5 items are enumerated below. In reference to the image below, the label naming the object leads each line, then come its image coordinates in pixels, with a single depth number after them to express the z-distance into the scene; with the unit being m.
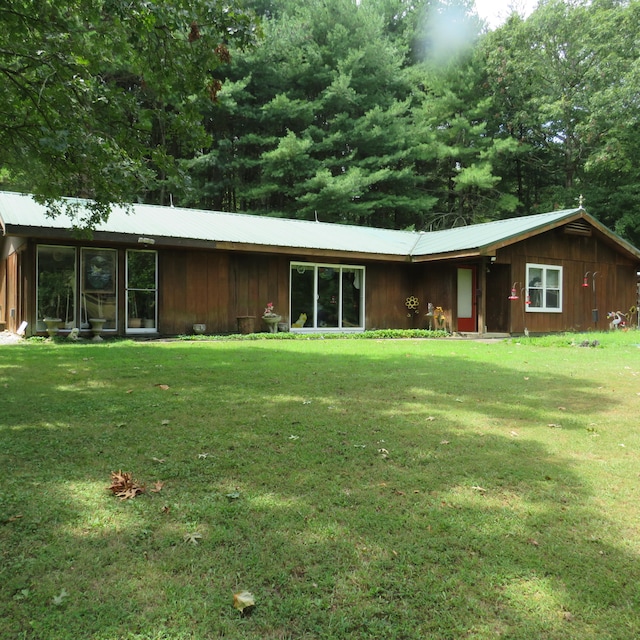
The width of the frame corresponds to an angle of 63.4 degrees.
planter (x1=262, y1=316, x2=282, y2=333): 13.72
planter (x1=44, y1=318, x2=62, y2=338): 11.06
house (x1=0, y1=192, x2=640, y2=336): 11.74
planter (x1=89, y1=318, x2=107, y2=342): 11.48
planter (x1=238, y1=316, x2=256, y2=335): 13.30
